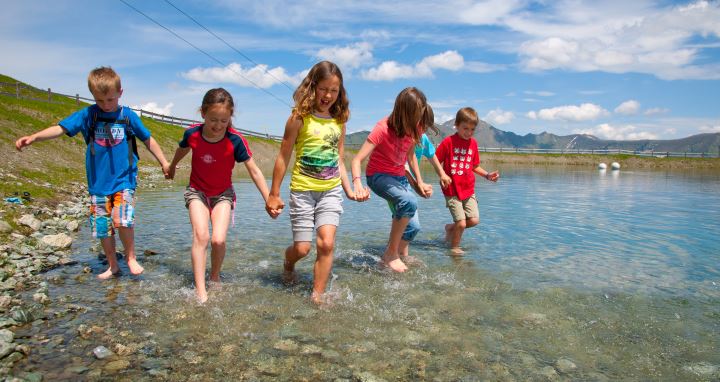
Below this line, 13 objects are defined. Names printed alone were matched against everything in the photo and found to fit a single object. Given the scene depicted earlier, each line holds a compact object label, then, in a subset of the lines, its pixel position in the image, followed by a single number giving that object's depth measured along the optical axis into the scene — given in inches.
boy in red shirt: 308.7
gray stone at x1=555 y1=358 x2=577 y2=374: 136.6
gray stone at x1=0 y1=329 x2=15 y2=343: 140.5
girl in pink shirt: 240.7
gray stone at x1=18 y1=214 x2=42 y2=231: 299.9
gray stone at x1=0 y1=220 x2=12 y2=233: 272.9
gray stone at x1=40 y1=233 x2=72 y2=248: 267.4
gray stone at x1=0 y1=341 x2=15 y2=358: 133.5
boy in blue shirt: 206.1
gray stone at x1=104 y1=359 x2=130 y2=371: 131.2
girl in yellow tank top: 195.3
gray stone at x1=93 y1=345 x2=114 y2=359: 137.3
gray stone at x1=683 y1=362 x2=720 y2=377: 134.2
